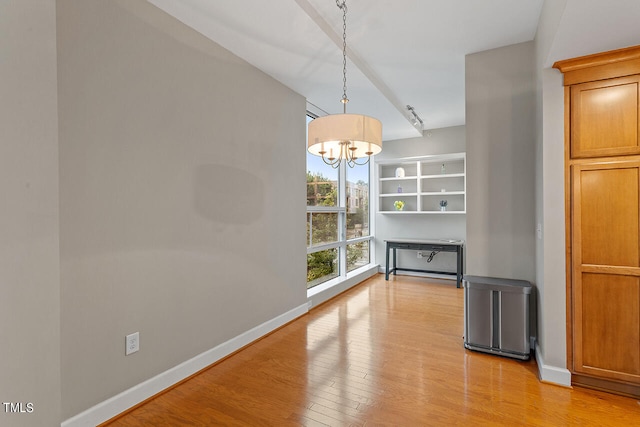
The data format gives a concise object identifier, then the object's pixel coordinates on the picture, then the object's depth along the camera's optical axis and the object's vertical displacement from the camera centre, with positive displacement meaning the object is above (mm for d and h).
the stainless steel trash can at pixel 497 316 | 2621 -888
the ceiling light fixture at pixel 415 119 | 4665 +1490
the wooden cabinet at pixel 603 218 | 2088 -49
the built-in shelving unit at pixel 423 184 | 5672 +545
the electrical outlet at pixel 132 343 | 2084 -847
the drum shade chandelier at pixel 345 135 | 1881 +483
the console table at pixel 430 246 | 5156 -574
